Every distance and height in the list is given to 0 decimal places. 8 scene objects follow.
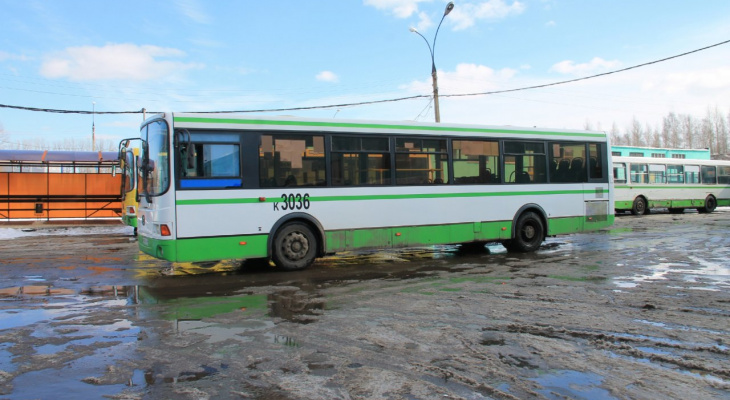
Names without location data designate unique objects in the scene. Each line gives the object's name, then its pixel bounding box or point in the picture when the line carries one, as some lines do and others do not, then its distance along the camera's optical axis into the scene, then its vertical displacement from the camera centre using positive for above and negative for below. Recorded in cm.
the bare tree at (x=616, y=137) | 11122 +1322
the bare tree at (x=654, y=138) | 11131 +1241
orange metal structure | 2539 +130
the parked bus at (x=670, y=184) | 2762 +63
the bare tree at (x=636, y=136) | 11484 +1359
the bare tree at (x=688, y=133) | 10575 +1264
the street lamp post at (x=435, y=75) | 2225 +571
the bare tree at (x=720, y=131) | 9969 +1228
